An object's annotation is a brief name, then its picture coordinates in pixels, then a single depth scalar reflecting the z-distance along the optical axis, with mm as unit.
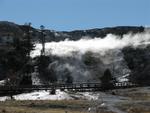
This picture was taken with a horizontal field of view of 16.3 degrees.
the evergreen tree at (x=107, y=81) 134250
